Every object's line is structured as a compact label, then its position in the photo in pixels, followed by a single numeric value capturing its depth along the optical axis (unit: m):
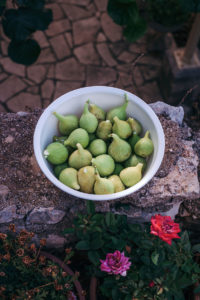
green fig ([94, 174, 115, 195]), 1.29
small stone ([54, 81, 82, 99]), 2.85
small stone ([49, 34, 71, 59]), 3.03
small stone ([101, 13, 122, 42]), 3.16
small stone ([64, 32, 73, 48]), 3.09
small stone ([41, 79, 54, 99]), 2.84
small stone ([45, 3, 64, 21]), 3.19
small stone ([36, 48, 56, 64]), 2.98
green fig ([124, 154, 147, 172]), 1.43
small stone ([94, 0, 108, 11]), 3.29
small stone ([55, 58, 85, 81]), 2.92
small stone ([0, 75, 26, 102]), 2.83
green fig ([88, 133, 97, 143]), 1.52
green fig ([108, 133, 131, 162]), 1.39
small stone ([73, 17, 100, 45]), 3.11
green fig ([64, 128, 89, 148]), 1.41
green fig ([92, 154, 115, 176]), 1.35
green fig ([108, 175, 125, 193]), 1.35
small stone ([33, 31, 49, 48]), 3.06
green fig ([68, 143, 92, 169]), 1.38
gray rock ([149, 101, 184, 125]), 1.68
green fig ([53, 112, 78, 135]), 1.46
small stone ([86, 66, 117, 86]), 2.91
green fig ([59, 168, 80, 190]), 1.34
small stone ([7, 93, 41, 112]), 2.77
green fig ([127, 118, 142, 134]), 1.48
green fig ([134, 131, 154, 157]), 1.40
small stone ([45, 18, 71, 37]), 3.12
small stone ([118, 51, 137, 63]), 3.04
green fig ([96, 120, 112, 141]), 1.47
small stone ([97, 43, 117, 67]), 3.02
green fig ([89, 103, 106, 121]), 1.51
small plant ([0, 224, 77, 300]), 1.43
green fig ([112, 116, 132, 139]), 1.43
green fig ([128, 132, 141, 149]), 1.48
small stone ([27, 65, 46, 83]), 2.91
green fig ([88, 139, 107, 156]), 1.44
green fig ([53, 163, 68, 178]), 1.43
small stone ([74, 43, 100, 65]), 3.01
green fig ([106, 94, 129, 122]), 1.48
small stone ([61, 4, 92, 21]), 3.21
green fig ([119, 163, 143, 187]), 1.33
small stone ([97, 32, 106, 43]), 3.12
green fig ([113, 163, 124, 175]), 1.44
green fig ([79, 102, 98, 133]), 1.45
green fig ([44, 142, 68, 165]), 1.38
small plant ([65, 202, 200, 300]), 1.37
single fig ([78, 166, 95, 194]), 1.33
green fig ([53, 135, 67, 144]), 1.49
